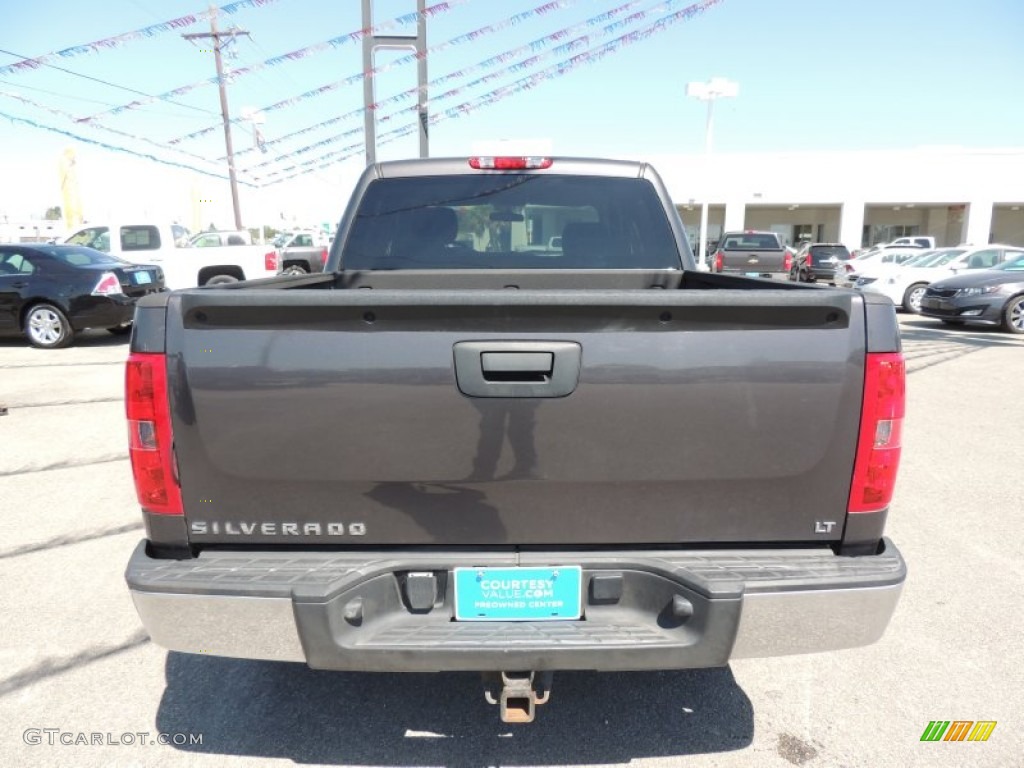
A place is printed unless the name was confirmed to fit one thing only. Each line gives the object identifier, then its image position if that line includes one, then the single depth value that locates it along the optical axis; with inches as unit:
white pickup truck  559.5
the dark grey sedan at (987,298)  492.1
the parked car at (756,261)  693.3
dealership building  1600.6
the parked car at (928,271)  577.6
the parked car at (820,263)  822.6
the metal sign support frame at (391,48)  357.4
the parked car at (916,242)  1184.2
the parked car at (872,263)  645.3
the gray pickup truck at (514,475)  70.8
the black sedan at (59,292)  410.9
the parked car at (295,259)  682.2
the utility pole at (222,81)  366.7
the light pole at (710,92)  1053.2
